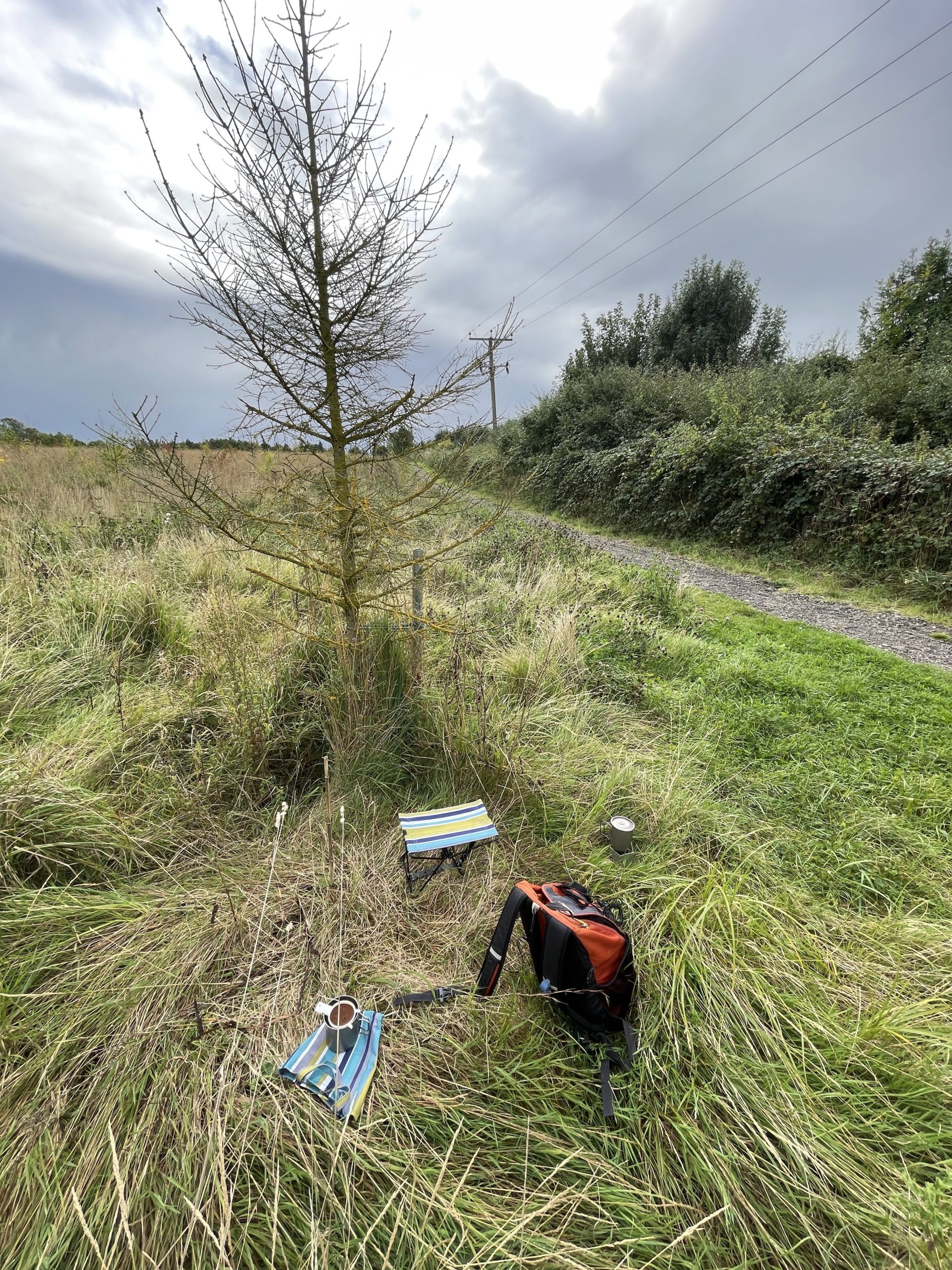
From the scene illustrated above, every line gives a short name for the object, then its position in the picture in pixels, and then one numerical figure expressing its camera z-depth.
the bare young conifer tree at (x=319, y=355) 2.17
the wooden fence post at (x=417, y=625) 2.91
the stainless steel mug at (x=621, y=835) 2.09
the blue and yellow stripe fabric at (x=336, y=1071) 1.33
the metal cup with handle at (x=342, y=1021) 1.44
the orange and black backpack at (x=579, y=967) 1.51
